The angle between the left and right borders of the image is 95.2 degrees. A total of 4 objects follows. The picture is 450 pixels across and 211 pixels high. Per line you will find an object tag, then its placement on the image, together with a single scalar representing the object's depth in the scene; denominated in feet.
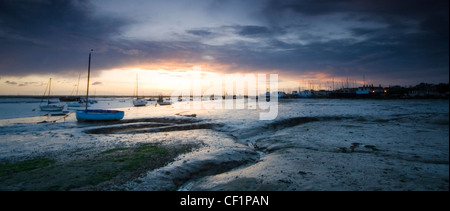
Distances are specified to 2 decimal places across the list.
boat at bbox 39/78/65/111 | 196.79
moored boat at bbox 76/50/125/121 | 108.88
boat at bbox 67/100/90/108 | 287.28
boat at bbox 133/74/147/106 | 289.27
